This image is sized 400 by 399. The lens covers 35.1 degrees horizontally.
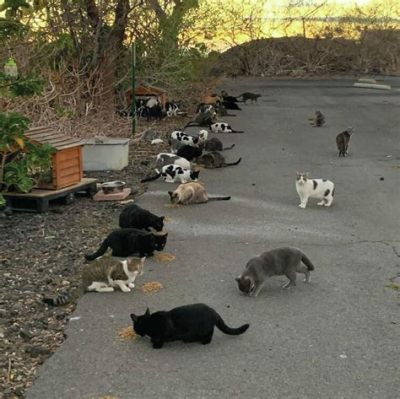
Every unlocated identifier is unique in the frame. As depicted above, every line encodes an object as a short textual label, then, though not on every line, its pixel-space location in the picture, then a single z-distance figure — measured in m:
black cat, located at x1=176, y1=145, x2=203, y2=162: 11.96
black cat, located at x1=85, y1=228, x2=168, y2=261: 6.62
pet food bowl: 9.38
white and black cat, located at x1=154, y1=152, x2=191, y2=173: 10.94
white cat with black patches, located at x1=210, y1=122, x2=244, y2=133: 16.11
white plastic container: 11.12
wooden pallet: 8.41
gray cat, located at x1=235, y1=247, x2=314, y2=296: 5.91
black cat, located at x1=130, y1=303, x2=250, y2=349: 4.89
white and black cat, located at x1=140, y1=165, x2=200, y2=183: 10.48
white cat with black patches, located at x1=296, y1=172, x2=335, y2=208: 8.99
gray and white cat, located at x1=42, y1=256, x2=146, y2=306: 5.93
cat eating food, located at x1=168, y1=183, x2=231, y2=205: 9.13
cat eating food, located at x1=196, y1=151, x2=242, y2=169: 12.00
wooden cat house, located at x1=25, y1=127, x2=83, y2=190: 8.65
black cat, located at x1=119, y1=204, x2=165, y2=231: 7.48
